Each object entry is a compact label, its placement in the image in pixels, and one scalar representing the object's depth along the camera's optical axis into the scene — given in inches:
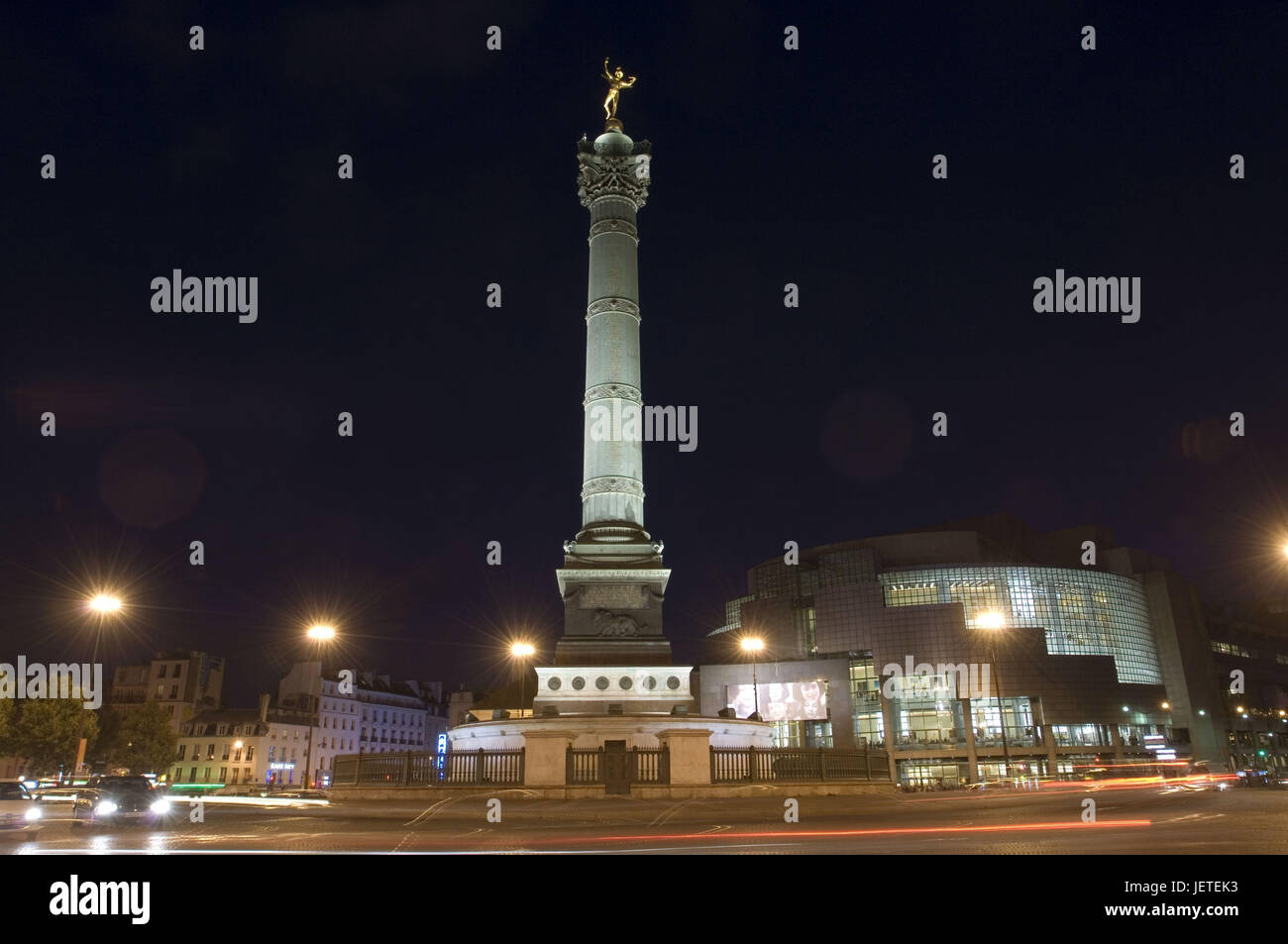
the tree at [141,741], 2225.6
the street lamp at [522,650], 1700.1
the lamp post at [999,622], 3235.7
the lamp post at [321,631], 1186.0
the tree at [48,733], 1899.6
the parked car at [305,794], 1084.6
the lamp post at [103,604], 1008.9
